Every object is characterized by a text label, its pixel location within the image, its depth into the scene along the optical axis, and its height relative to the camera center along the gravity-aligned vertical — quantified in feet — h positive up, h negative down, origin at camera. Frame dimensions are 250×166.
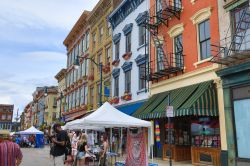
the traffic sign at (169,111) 37.62 +2.49
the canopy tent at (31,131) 129.70 +0.69
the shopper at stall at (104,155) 46.94 -3.38
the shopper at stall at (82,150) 43.78 -2.53
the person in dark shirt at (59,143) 33.68 -1.11
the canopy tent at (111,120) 42.55 +1.69
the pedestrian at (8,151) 20.95 -1.27
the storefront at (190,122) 46.26 +1.63
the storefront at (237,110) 41.05 +2.84
